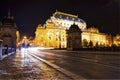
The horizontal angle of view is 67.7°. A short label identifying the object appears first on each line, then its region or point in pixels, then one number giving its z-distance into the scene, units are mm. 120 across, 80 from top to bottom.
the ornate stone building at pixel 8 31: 34115
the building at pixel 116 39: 69017
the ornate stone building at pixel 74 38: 26372
